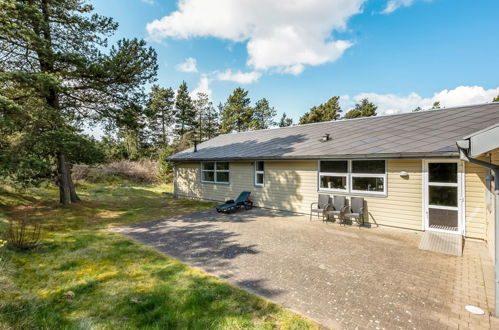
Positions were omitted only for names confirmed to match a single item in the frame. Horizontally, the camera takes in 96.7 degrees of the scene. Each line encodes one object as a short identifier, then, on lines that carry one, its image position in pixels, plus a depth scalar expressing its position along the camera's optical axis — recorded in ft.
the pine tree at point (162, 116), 106.63
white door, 20.25
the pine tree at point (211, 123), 119.44
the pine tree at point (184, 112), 108.99
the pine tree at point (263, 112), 125.34
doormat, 17.38
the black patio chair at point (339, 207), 25.29
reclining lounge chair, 31.99
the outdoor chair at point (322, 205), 26.30
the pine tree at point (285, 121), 136.73
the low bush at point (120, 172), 65.72
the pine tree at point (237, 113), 106.22
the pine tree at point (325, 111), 108.78
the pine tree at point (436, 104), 139.24
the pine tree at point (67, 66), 25.11
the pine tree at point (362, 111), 112.57
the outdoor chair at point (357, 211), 24.27
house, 19.99
